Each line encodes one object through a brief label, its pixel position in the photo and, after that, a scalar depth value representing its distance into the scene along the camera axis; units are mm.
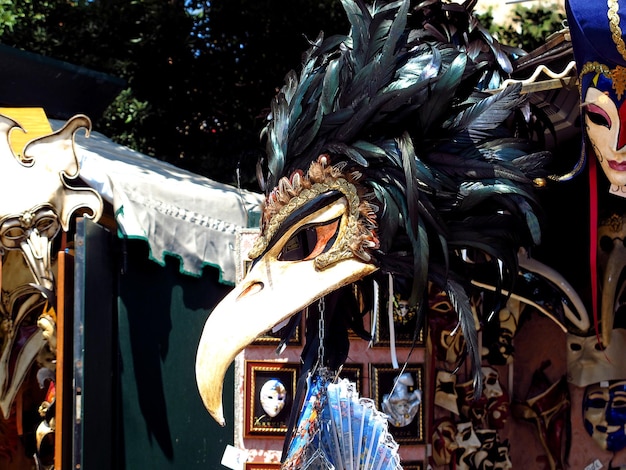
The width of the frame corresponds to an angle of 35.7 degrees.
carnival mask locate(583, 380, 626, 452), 4336
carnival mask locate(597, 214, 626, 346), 4145
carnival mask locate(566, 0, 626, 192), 3205
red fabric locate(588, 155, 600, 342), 3510
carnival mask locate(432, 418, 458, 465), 4863
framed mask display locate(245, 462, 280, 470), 4938
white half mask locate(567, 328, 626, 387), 4266
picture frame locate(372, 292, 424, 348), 4785
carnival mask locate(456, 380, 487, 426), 4770
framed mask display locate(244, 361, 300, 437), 4922
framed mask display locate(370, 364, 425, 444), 4754
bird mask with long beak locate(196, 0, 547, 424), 3182
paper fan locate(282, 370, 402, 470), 3293
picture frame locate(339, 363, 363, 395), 4812
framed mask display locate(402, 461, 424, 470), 4734
